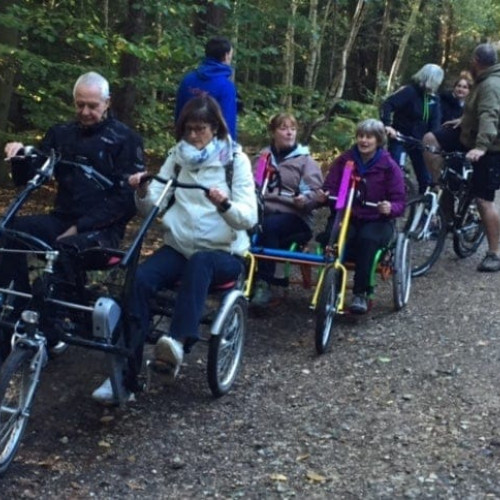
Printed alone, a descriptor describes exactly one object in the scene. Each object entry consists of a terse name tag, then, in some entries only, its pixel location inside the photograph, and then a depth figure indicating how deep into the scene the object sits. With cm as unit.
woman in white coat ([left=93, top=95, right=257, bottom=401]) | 454
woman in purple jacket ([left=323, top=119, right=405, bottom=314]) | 631
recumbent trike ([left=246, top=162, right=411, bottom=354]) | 569
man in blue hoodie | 705
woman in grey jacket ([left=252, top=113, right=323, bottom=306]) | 652
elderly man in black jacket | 493
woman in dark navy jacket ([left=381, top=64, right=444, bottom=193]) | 913
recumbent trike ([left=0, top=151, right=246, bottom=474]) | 381
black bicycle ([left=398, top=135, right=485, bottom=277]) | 781
